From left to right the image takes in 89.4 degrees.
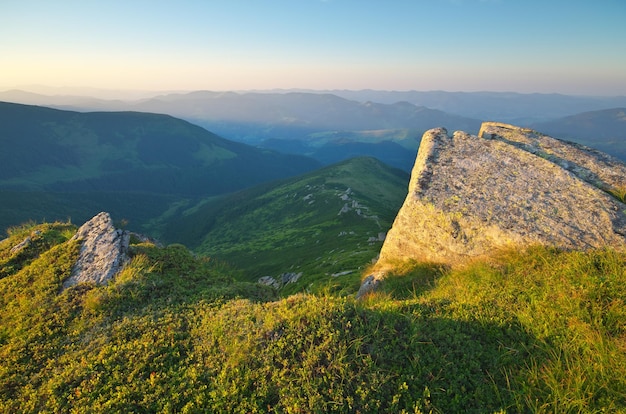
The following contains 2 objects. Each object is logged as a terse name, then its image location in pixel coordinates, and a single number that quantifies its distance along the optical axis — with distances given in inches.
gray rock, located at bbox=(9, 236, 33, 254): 641.2
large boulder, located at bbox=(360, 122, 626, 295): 524.1
